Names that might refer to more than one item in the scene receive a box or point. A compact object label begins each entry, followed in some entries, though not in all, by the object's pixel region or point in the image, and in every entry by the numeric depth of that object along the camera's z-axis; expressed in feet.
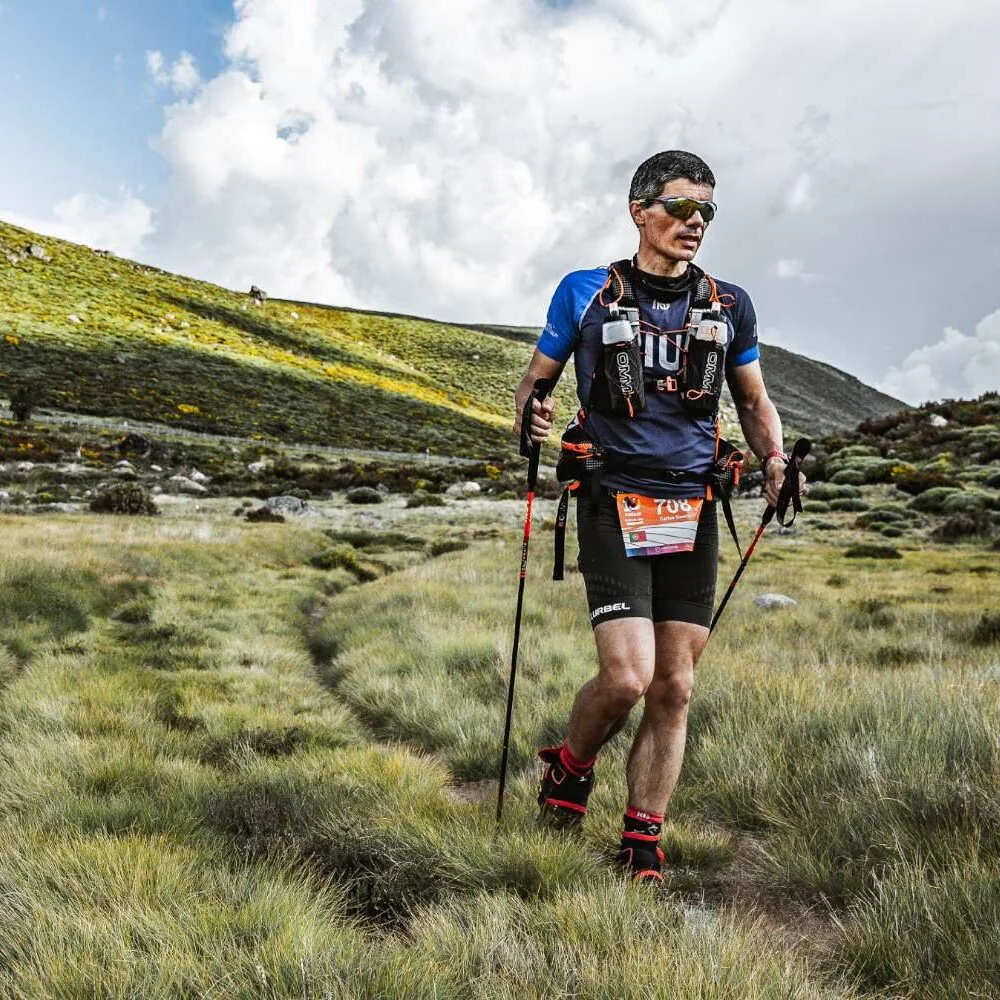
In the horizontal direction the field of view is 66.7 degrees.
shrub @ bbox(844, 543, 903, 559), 54.19
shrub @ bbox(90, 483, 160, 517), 64.44
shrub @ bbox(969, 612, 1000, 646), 26.95
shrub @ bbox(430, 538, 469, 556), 58.80
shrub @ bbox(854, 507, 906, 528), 69.94
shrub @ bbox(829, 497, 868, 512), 79.36
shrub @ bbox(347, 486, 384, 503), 94.79
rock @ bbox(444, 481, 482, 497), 105.29
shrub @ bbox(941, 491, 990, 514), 67.77
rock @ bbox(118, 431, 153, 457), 111.65
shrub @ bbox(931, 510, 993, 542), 61.93
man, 11.07
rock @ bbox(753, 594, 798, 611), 35.18
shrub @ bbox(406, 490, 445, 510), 91.51
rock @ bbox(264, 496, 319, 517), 78.43
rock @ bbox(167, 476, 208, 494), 91.25
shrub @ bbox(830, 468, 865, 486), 87.86
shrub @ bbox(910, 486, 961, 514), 71.41
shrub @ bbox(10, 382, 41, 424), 128.98
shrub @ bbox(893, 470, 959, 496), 77.77
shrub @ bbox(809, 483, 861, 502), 83.87
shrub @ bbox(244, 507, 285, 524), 66.13
